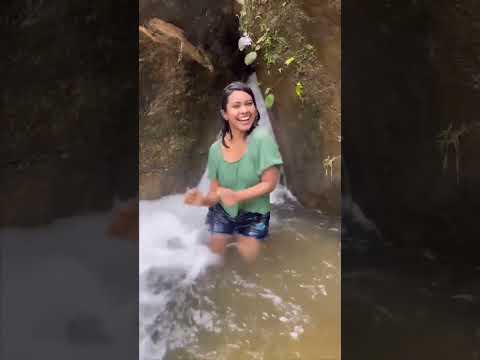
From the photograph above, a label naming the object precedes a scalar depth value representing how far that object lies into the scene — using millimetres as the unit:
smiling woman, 1772
